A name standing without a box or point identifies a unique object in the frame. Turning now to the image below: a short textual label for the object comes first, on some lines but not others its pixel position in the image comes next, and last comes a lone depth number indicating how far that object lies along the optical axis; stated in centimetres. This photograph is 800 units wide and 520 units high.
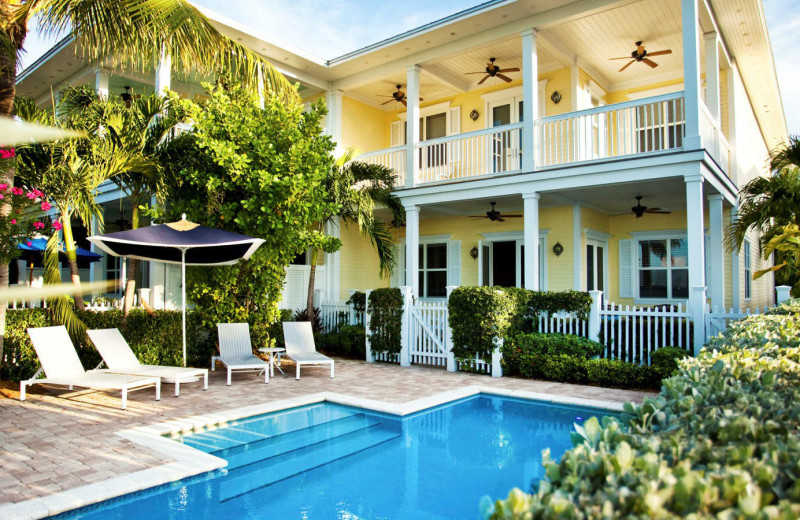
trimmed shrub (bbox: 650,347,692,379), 838
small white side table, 936
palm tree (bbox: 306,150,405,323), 1234
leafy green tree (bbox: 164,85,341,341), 955
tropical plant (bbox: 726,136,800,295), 1060
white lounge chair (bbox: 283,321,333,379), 1014
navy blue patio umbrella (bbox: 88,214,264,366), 789
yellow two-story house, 1092
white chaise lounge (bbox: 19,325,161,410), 694
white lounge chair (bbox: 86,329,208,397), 761
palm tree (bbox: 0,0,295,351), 719
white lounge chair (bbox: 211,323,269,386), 919
